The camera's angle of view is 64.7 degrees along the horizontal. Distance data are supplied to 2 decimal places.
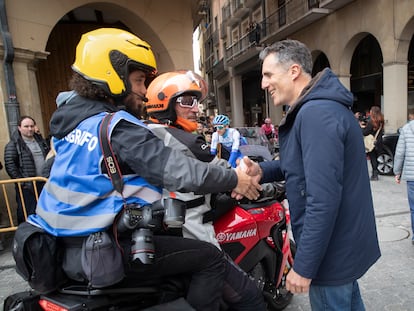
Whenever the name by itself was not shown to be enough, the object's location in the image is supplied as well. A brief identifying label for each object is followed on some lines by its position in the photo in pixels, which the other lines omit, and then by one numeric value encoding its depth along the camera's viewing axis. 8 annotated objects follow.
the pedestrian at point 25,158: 4.98
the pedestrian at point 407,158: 4.26
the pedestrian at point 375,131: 9.10
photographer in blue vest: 1.51
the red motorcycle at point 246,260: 1.60
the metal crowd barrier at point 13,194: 4.51
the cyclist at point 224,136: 7.70
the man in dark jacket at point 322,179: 1.55
